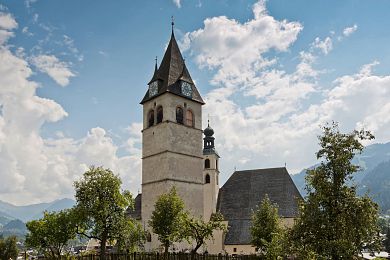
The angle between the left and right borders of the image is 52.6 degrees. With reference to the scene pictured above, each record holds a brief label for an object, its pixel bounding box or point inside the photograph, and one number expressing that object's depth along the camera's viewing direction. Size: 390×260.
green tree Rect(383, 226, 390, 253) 75.00
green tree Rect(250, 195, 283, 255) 37.97
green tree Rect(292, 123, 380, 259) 15.41
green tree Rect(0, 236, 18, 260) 70.57
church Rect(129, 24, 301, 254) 42.09
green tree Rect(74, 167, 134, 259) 30.89
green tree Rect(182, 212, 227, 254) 33.78
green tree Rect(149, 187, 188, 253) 33.69
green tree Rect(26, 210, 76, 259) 38.41
